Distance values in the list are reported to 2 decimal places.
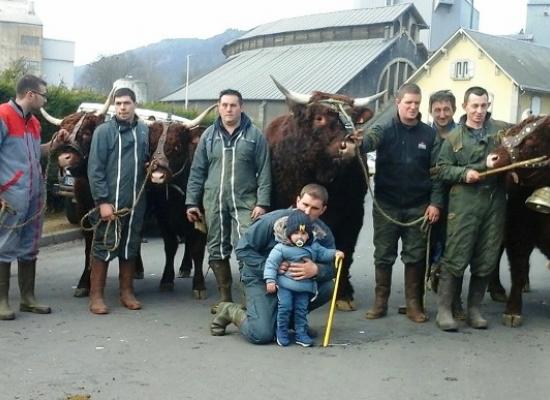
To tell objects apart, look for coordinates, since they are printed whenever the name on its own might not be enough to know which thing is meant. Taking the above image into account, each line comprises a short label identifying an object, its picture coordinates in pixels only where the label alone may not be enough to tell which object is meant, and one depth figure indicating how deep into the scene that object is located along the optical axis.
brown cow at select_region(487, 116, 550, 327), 6.66
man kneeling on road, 6.21
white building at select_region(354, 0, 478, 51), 72.69
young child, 6.16
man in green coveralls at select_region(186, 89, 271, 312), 7.08
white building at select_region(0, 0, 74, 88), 70.00
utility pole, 48.76
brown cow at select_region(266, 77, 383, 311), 7.10
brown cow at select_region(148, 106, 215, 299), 8.13
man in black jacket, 7.08
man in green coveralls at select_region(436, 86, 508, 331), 6.74
